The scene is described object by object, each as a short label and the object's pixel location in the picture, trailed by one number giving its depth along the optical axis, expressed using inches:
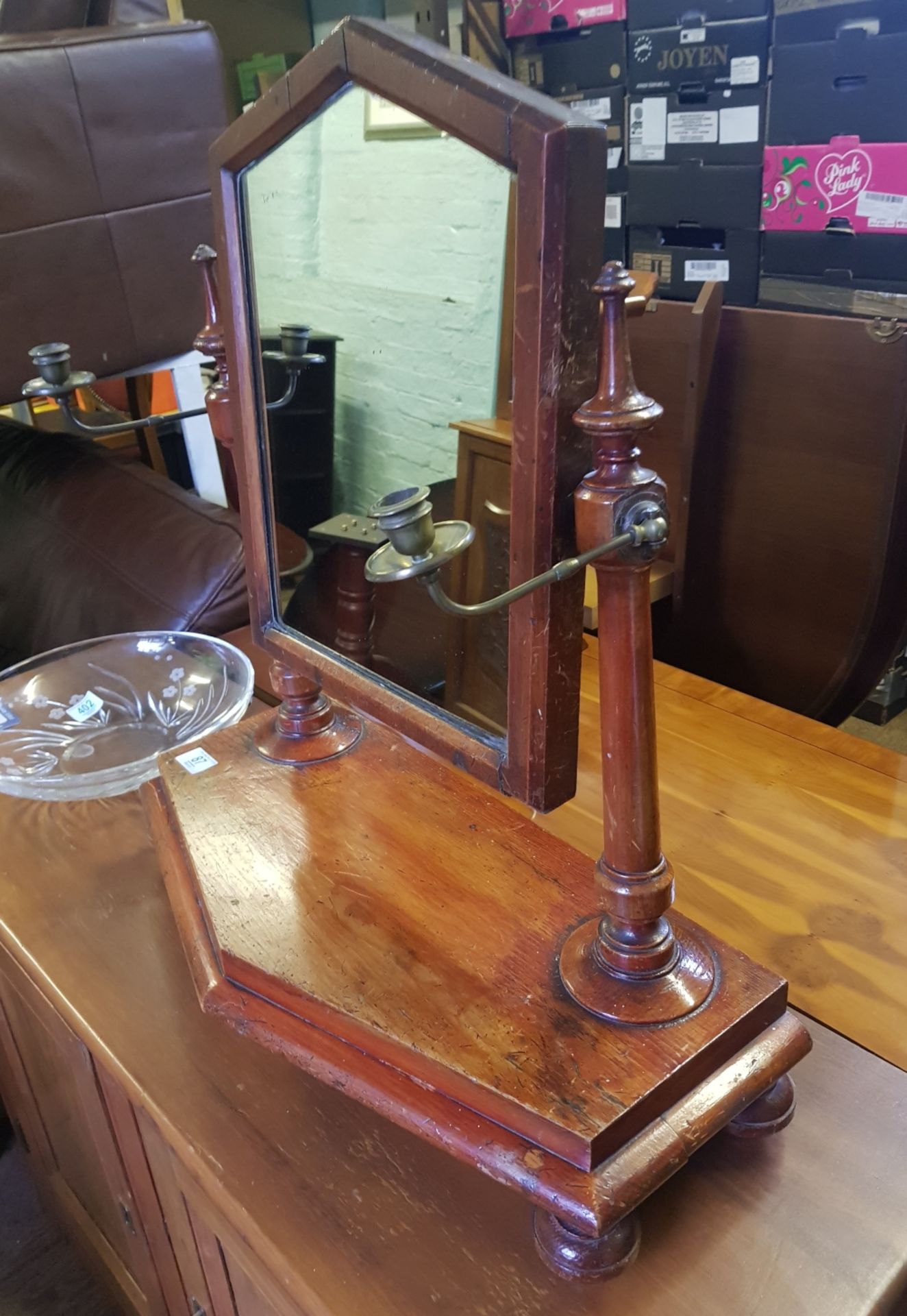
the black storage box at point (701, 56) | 63.1
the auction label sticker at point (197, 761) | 30.0
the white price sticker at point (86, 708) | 37.8
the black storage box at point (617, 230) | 75.5
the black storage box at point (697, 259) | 68.3
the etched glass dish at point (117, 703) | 35.6
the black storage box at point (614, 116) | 72.6
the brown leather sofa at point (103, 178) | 48.3
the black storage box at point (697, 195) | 66.9
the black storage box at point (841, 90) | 56.7
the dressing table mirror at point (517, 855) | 16.0
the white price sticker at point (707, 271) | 69.4
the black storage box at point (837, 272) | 60.6
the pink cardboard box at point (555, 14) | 70.1
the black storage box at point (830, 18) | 56.1
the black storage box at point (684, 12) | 62.6
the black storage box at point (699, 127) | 65.0
